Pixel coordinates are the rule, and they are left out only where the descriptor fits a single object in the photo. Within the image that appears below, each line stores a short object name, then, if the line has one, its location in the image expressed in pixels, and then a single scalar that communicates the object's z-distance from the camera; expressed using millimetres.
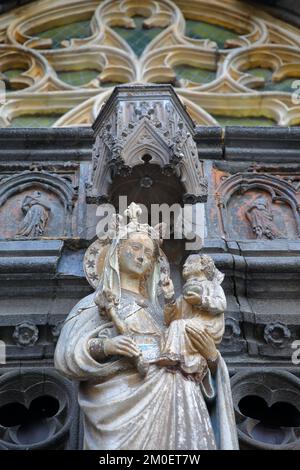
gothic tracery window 8125
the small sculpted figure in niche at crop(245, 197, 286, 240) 5816
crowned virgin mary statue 3230
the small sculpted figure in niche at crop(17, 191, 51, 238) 5758
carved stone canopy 5438
